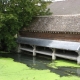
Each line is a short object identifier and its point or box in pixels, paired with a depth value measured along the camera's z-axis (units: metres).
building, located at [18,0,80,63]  21.90
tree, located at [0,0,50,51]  25.22
